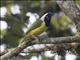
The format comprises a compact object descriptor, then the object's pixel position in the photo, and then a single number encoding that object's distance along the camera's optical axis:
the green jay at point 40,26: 5.55
